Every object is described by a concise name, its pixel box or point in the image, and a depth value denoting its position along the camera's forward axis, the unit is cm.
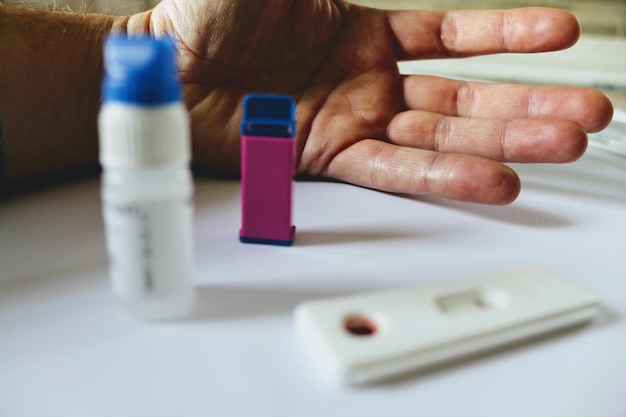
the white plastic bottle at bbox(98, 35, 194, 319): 24
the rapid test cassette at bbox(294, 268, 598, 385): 25
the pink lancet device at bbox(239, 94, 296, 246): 29
